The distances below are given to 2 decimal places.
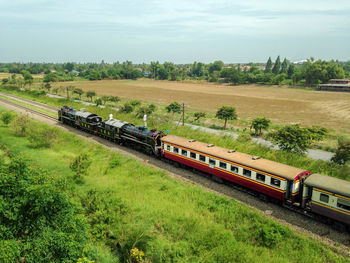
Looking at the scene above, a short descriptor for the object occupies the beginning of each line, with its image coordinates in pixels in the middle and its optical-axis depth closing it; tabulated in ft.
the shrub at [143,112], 154.61
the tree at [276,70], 640.99
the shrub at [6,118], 131.85
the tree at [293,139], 89.66
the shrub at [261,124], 125.08
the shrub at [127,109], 166.20
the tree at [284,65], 640.17
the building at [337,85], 360.69
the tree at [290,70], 528.50
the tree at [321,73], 415.44
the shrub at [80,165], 73.87
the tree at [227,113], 141.38
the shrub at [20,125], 119.85
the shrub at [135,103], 181.16
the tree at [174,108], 165.27
